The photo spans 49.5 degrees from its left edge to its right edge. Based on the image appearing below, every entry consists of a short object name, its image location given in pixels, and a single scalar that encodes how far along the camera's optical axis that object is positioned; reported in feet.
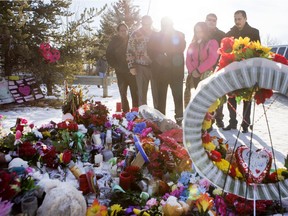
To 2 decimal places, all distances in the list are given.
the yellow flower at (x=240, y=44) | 7.08
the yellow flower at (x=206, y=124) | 7.33
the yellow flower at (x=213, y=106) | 7.13
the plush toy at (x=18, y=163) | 8.63
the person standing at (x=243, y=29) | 15.61
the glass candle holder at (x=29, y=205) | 5.94
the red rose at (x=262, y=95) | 7.07
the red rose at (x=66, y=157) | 9.97
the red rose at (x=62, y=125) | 12.46
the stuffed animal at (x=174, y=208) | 6.75
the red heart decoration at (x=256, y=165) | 7.07
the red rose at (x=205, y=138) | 7.56
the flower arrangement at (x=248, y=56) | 6.89
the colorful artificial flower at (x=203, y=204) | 6.62
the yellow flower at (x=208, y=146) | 7.50
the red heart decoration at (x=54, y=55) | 27.45
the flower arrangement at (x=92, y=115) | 13.47
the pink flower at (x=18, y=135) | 11.29
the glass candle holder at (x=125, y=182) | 8.38
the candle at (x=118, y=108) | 17.34
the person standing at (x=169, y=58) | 16.02
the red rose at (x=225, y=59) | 6.98
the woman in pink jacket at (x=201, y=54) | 15.23
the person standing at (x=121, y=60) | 18.85
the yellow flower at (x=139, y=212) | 6.69
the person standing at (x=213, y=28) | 16.25
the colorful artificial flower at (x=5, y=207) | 5.31
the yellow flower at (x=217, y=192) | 8.03
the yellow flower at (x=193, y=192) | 7.33
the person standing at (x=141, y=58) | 17.34
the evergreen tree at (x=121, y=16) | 62.59
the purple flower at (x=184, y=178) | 8.37
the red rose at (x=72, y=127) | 12.30
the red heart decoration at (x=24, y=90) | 27.84
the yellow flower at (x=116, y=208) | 6.87
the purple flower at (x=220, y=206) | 7.25
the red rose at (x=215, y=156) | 7.52
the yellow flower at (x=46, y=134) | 12.35
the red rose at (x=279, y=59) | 6.99
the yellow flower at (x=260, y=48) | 6.91
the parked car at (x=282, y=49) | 35.18
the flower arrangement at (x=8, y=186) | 5.63
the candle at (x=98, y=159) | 10.75
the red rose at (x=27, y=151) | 9.81
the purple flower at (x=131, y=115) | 14.33
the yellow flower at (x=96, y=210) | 6.52
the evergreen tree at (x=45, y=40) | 25.96
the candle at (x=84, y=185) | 8.24
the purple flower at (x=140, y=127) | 12.82
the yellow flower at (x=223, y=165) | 7.45
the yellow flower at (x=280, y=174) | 7.43
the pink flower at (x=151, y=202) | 7.19
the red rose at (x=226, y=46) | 7.49
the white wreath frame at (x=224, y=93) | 6.41
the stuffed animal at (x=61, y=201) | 6.06
